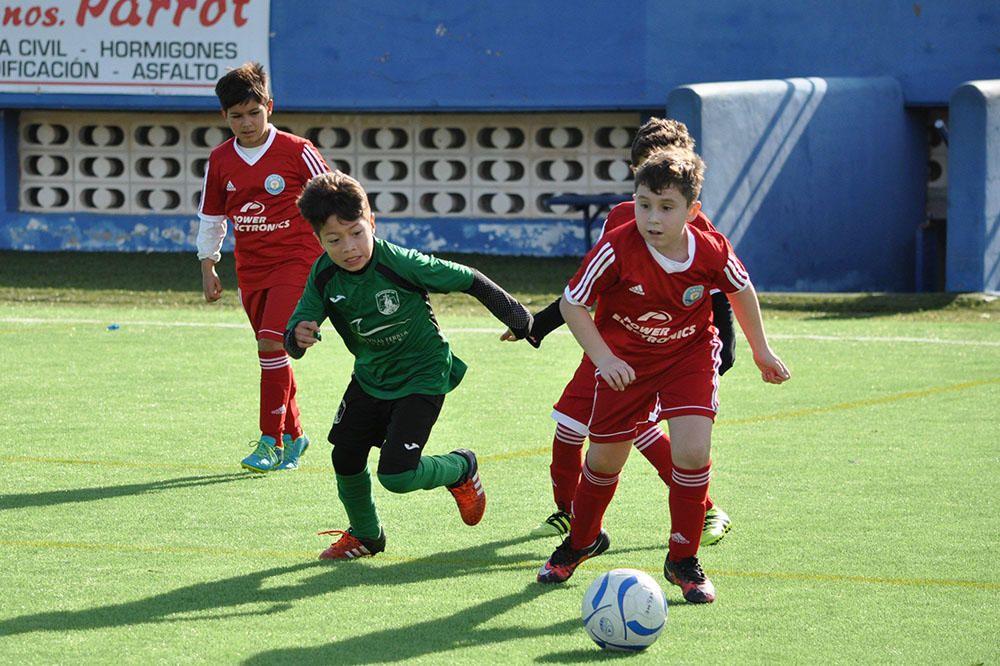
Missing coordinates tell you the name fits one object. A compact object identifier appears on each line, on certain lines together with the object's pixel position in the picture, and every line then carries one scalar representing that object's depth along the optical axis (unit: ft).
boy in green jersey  37.04
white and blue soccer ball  30.42
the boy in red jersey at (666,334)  33.91
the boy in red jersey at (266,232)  50.24
